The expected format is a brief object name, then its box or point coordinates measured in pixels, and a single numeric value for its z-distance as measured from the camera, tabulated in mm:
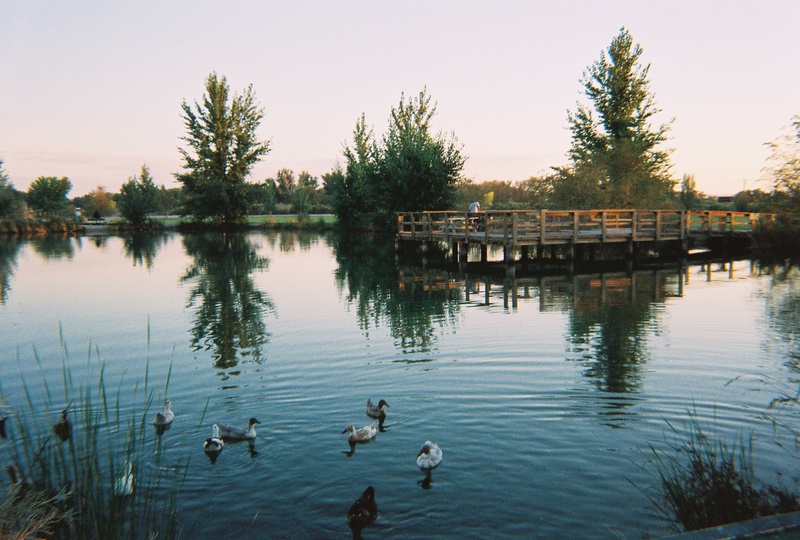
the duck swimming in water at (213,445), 7770
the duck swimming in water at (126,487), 5209
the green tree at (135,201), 79500
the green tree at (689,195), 75938
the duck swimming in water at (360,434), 7980
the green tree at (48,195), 103625
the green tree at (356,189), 64375
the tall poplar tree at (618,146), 43656
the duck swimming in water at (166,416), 8641
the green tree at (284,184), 139750
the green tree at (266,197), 78638
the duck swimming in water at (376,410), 8945
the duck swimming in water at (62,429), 7566
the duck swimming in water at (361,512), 5941
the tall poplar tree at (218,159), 76188
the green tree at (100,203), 126562
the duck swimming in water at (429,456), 7195
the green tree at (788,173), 30359
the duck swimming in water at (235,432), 8070
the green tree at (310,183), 131375
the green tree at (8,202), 71562
